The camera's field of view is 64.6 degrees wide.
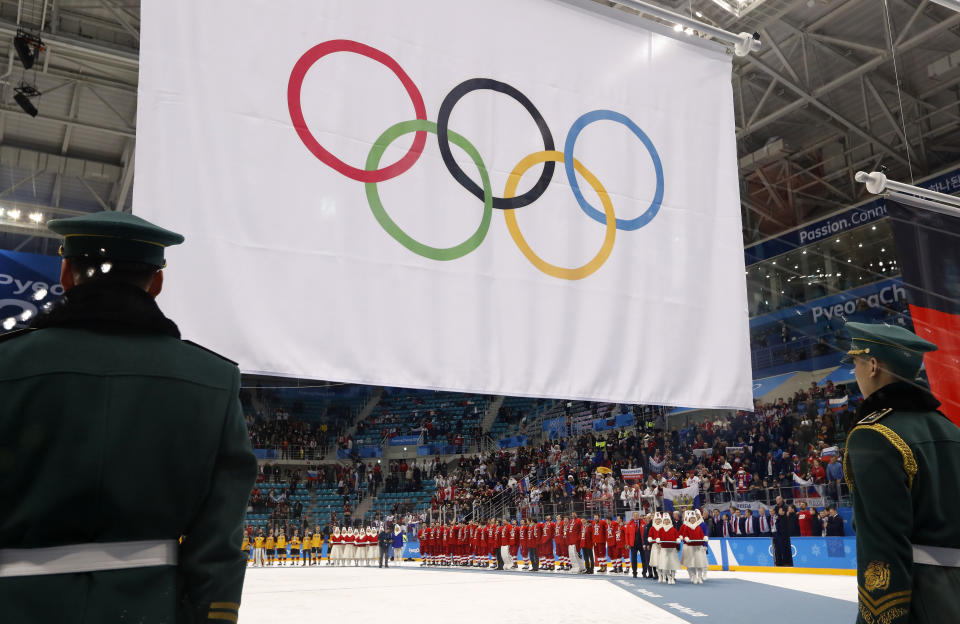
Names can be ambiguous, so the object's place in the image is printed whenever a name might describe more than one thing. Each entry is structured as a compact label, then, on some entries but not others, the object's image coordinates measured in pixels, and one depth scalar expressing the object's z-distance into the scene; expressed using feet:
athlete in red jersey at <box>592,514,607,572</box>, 45.65
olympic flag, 7.16
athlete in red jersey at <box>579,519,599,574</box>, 46.19
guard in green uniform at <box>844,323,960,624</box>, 5.93
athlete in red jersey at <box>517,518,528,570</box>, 52.90
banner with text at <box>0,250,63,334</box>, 29.30
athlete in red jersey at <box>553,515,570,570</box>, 49.06
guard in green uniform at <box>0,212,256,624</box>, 3.82
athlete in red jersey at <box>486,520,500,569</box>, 56.44
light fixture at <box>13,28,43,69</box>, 34.99
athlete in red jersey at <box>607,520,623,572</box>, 44.55
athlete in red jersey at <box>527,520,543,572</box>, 51.72
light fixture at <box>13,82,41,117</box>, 38.04
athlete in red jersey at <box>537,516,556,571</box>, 51.03
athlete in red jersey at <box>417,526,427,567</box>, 67.10
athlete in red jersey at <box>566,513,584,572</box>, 47.59
